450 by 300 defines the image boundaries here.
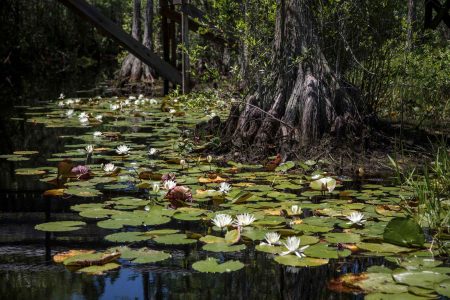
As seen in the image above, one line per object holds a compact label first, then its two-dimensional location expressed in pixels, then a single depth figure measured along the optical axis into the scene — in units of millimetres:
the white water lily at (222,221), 3219
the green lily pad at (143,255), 2867
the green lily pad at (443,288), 2418
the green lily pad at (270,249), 2980
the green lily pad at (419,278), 2535
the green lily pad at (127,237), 3182
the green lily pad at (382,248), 3041
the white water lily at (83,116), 8163
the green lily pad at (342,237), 3164
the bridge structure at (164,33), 10539
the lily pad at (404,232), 3057
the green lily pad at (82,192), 4150
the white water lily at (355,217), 3387
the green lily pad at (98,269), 2775
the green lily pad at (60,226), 3400
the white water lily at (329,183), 4207
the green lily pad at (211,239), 3152
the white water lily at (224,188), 4078
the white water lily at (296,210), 3560
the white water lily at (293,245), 2871
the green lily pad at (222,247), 2992
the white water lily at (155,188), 3990
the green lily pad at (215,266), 2719
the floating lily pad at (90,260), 2836
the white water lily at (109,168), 4703
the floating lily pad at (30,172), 5079
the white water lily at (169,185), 3947
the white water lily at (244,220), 3211
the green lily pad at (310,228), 3344
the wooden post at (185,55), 10500
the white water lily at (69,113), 8789
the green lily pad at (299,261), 2820
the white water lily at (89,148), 5407
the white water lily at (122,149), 5391
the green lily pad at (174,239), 3129
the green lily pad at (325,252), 2938
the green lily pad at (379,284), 2500
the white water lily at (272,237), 2999
